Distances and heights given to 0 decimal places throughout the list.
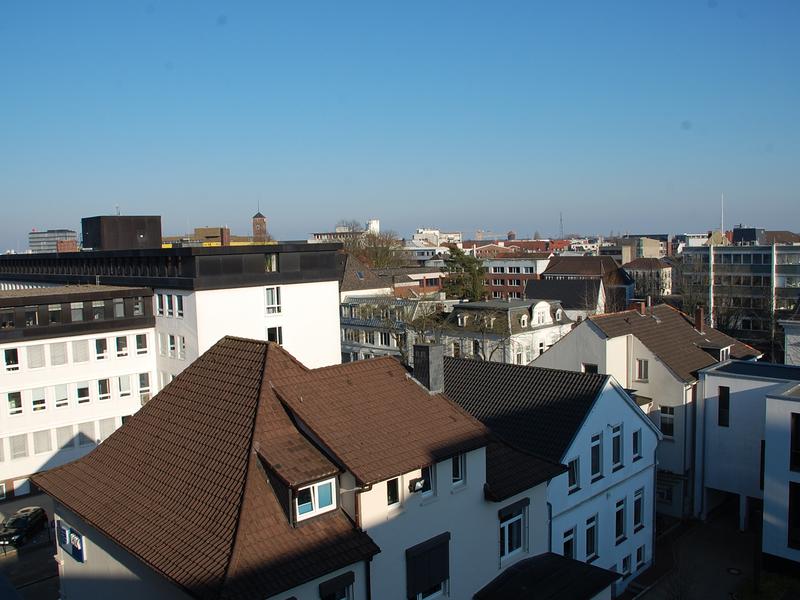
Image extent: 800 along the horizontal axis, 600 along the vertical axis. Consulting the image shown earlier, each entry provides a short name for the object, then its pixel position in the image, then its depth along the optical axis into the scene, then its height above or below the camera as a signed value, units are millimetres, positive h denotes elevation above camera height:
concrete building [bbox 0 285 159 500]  29266 -5508
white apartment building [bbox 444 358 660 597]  18188 -5732
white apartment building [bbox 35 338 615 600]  11164 -4613
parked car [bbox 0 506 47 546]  25953 -10596
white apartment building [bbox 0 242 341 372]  31234 -2415
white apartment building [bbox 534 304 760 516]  26906 -5382
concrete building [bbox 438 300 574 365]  43062 -5940
